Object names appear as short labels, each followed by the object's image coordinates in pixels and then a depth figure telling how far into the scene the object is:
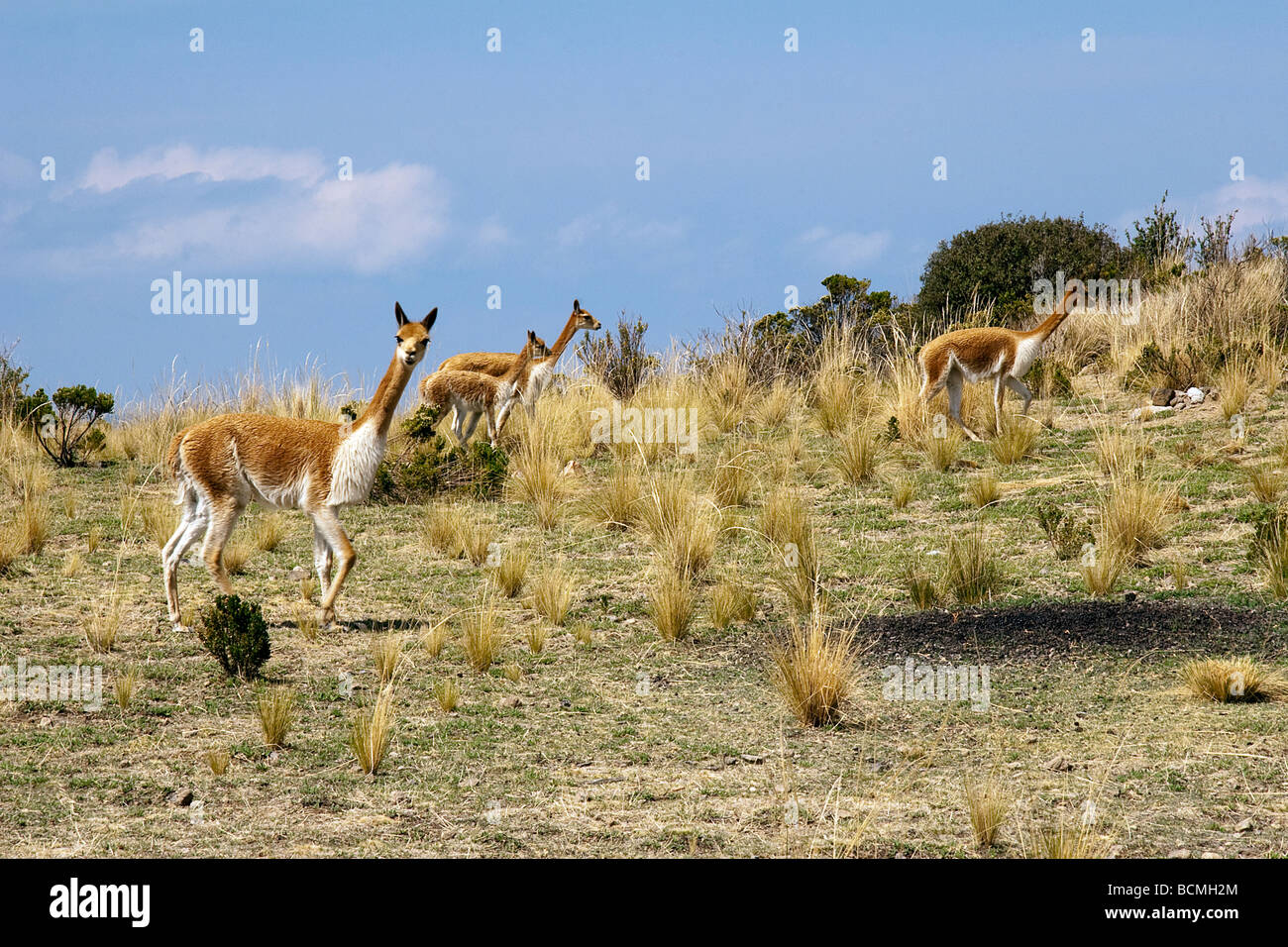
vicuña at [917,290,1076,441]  15.05
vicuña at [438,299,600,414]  16.28
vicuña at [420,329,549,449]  16.05
